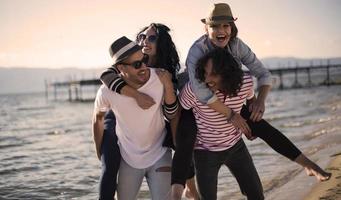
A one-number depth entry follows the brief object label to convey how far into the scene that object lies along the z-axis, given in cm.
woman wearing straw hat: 336
